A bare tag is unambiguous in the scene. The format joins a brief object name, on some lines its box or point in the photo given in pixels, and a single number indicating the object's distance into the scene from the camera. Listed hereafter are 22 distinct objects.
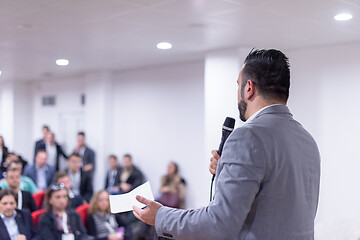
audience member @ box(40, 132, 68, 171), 8.66
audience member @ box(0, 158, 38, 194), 4.57
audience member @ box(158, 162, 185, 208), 7.40
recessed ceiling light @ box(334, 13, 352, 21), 4.50
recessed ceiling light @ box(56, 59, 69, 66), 7.58
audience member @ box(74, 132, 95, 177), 8.92
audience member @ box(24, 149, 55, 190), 6.68
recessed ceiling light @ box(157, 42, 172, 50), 6.09
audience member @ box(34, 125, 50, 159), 8.27
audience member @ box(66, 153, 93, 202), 8.12
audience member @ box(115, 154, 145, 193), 8.30
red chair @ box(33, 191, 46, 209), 5.93
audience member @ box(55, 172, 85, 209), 6.09
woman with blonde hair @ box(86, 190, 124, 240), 5.58
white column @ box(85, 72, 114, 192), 9.04
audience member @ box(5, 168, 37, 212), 4.75
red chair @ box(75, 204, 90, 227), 5.69
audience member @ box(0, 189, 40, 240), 4.47
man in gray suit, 1.37
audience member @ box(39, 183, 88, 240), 4.93
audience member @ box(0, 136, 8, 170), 3.92
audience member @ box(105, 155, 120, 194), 8.63
